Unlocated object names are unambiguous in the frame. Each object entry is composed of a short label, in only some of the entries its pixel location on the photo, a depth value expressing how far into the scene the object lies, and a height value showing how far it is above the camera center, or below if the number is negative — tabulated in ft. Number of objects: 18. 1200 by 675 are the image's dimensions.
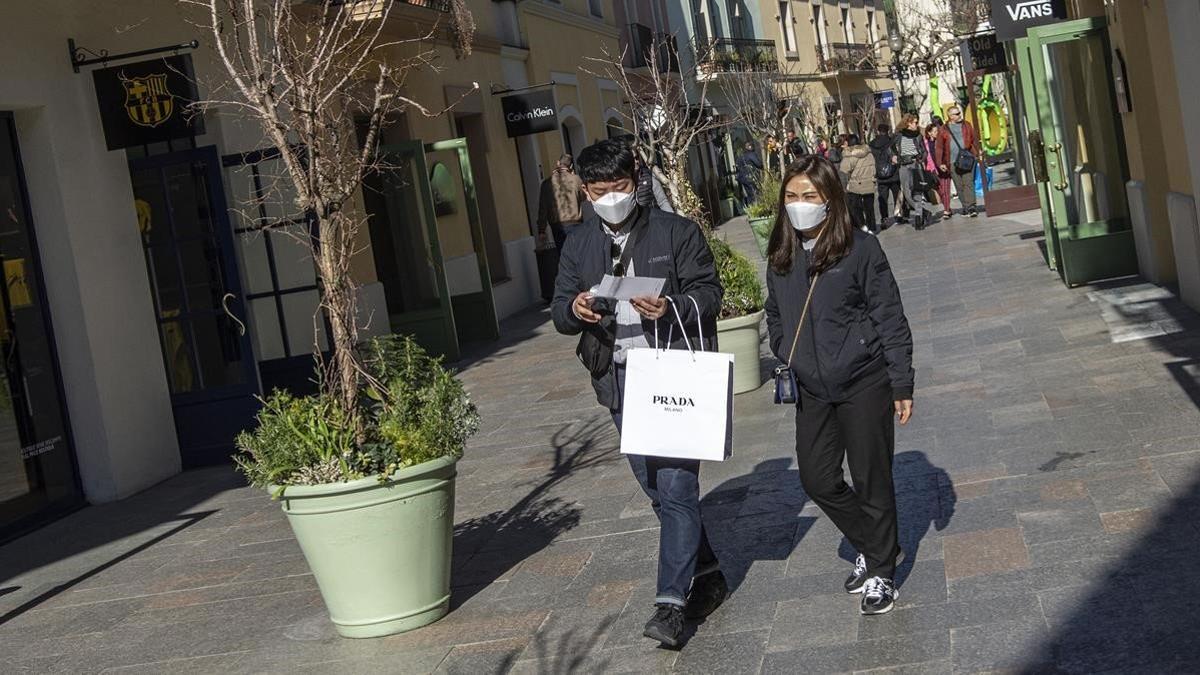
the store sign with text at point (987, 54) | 77.66 +5.93
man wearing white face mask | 17.94 -0.85
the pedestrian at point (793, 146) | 91.77 +3.85
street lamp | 113.70 +10.32
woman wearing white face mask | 17.74 -1.78
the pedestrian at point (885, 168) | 77.41 +1.10
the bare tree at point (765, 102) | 112.16 +8.77
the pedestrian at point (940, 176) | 80.48 +0.23
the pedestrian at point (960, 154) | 77.77 +1.19
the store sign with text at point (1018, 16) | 45.19 +4.39
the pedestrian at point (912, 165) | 76.79 +1.03
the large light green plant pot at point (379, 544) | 19.66 -3.37
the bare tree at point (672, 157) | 40.24 +1.95
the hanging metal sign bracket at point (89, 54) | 34.49 +5.91
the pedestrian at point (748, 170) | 105.81 +2.98
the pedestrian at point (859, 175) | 73.00 +0.91
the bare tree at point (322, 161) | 20.57 +1.69
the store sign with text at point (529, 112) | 70.85 +6.28
